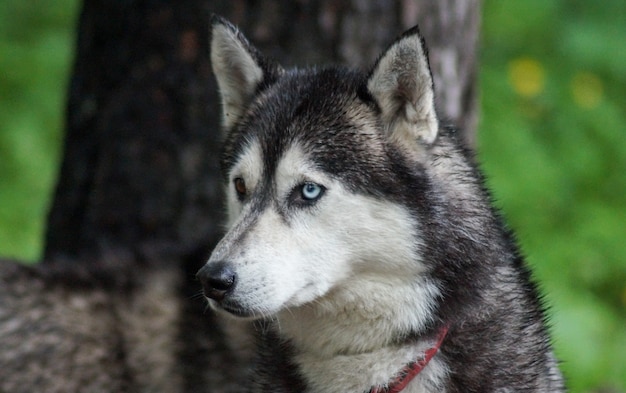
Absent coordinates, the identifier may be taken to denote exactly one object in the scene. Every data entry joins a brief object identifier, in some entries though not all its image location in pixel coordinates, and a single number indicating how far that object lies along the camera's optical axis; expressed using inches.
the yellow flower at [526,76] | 621.0
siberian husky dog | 249.6
